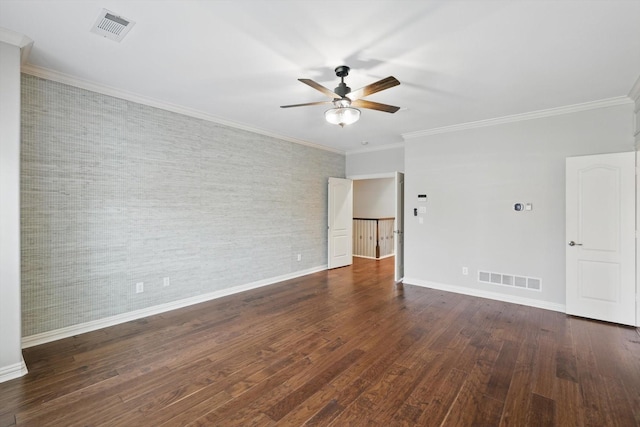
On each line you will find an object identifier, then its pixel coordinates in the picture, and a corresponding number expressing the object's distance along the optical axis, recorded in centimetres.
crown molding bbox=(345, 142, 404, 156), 630
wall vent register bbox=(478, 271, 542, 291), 433
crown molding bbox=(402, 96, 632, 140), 378
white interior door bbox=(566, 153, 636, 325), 363
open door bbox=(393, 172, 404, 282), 564
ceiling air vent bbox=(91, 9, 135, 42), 223
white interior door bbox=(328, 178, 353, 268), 680
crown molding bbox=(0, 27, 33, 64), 243
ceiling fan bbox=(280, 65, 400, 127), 281
